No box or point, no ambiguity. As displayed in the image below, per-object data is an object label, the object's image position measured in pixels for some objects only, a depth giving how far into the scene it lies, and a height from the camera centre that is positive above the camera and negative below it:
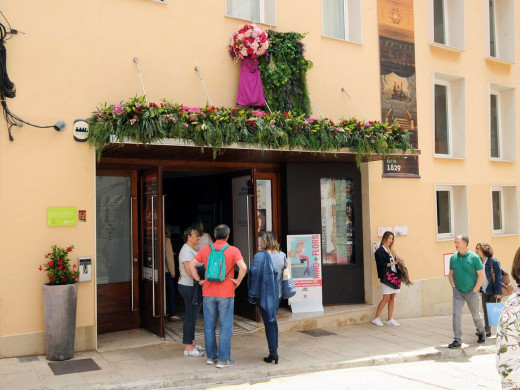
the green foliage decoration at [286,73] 10.19 +2.78
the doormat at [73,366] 7.15 -1.98
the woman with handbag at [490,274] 9.97 -1.13
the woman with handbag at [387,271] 10.55 -1.09
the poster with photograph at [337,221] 11.38 -0.09
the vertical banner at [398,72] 12.19 +3.31
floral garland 7.93 +1.46
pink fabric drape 9.93 +2.46
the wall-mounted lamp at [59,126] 8.08 +1.46
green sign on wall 8.03 +0.09
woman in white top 7.98 -1.14
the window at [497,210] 14.97 +0.09
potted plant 7.60 -1.21
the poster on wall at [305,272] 10.66 -1.09
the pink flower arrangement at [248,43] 9.77 +3.21
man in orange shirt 7.32 -1.04
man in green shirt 8.85 -1.10
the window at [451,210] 13.38 +0.11
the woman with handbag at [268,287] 7.53 -0.97
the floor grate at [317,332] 9.82 -2.14
